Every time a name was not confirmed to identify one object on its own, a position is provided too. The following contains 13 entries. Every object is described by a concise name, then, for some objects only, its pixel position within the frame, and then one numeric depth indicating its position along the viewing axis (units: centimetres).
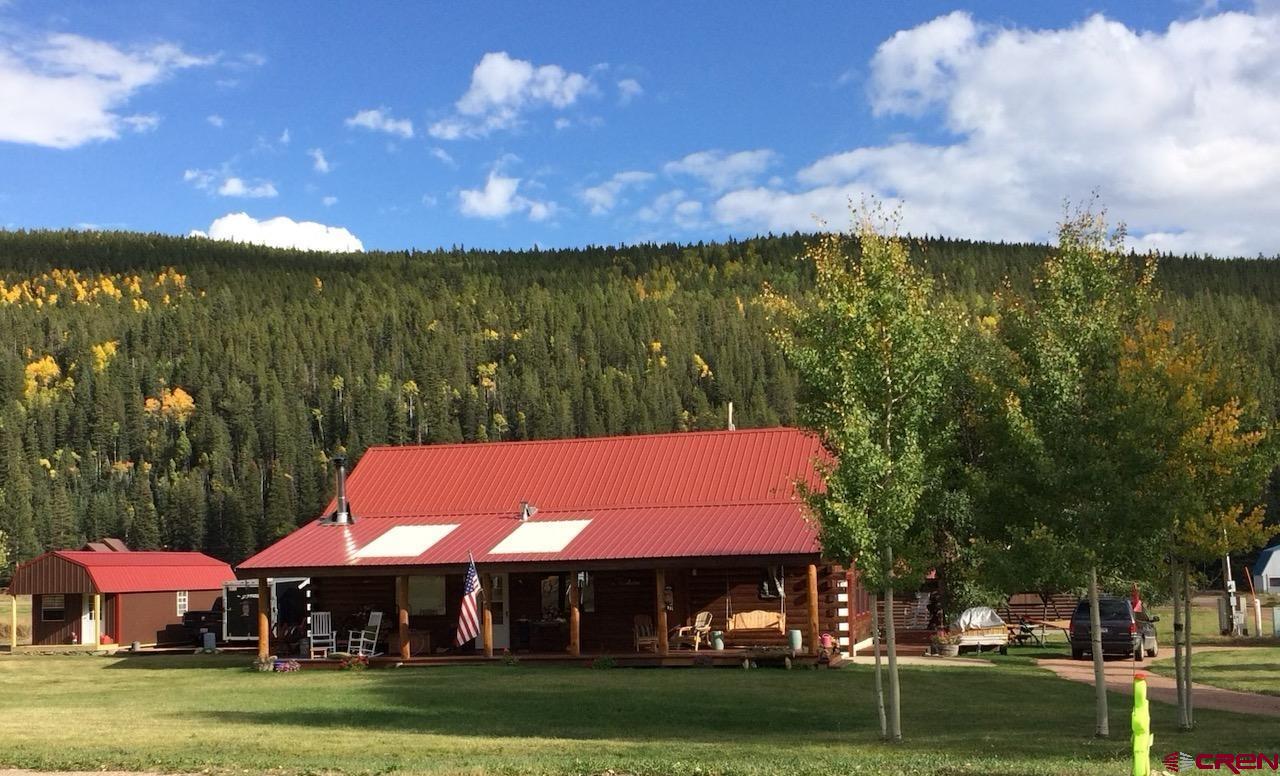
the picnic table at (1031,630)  3586
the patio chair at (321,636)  3031
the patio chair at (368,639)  3014
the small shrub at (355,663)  2901
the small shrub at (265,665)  2906
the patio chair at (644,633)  2892
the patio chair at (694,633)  2880
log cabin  2828
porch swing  2888
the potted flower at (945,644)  3125
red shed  4519
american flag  2722
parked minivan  2916
